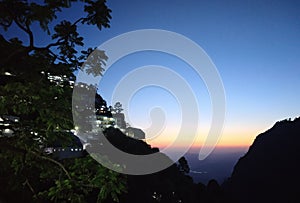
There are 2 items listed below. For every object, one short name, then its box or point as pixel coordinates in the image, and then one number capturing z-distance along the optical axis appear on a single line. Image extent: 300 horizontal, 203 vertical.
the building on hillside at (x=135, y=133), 56.94
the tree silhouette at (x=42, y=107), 4.55
